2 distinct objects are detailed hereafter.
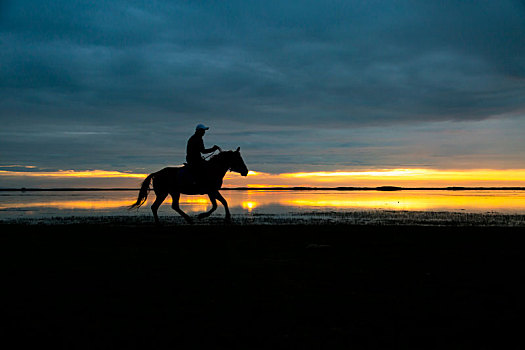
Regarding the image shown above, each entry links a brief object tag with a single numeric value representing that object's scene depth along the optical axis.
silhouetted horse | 17.44
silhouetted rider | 16.98
